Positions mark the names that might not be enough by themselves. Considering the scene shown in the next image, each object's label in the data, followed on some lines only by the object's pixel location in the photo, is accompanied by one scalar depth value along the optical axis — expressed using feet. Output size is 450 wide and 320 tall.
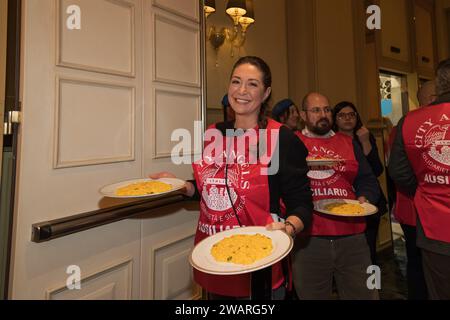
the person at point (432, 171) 4.96
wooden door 4.15
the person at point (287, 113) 8.24
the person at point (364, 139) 7.55
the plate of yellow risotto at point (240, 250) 3.01
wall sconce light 9.16
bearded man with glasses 5.79
